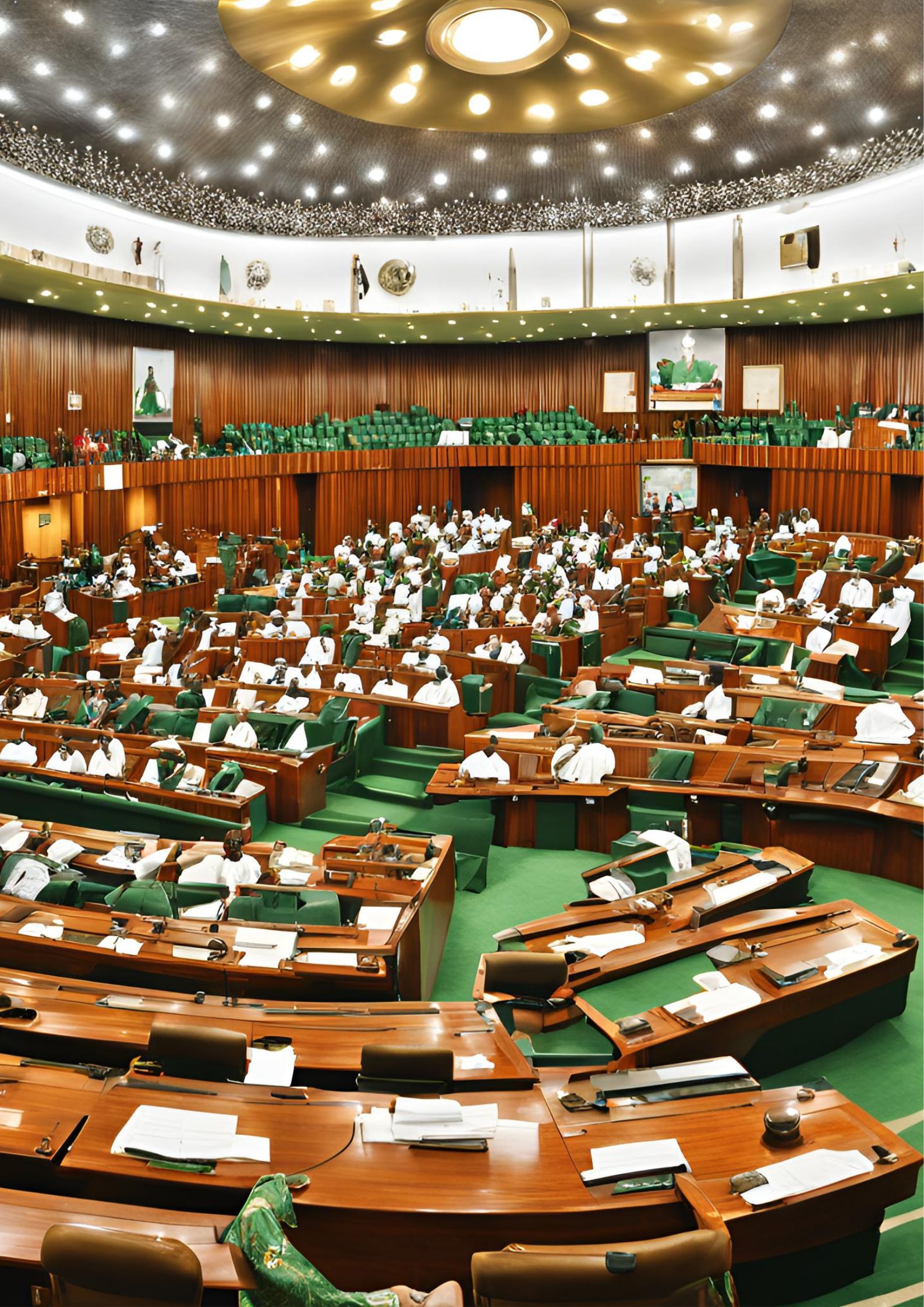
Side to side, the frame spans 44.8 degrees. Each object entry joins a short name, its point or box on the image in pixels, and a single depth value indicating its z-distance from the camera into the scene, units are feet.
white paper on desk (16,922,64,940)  20.36
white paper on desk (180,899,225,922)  22.22
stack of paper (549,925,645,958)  21.40
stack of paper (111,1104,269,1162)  13.23
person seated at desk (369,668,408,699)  41.88
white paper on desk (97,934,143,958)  20.06
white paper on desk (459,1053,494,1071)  15.71
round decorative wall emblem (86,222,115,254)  73.10
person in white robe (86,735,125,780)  33.27
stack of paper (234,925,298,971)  19.86
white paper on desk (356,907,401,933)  21.34
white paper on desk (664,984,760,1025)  18.07
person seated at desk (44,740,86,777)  33.30
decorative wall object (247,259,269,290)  89.45
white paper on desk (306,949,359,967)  19.84
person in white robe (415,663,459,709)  40.40
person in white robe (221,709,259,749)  36.04
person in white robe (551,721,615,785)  32.78
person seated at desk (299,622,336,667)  48.01
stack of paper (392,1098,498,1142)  13.79
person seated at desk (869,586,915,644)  49.03
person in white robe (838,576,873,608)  52.65
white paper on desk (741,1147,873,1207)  13.07
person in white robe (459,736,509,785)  32.55
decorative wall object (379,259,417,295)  93.56
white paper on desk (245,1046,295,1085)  15.28
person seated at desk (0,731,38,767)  34.06
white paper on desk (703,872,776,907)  23.25
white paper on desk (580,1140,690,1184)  13.16
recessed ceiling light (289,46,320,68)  56.08
